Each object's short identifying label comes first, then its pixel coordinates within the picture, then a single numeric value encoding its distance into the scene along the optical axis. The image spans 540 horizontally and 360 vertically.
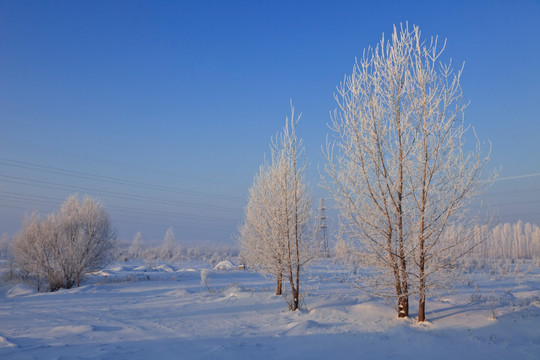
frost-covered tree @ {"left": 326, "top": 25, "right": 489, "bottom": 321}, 7.38
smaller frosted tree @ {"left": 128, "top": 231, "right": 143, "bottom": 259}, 59.45
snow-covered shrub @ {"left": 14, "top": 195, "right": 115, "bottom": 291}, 20.33
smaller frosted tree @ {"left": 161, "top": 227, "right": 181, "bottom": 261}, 58.69
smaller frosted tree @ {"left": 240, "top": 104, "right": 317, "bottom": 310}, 10.58
